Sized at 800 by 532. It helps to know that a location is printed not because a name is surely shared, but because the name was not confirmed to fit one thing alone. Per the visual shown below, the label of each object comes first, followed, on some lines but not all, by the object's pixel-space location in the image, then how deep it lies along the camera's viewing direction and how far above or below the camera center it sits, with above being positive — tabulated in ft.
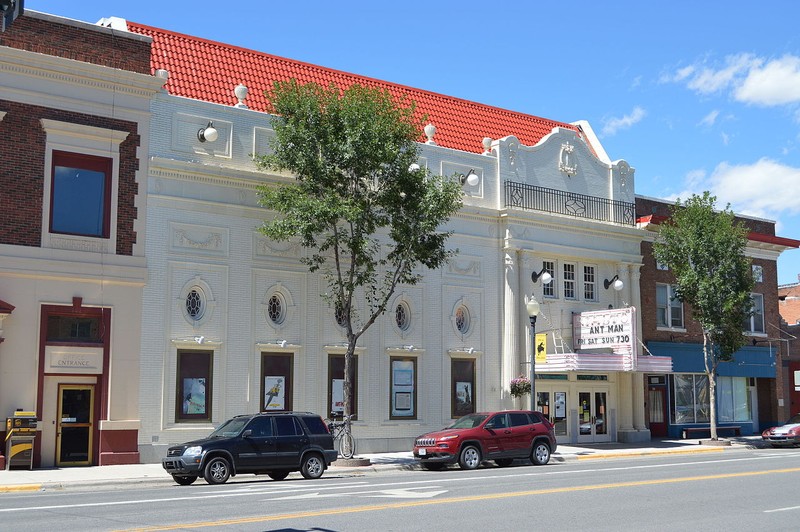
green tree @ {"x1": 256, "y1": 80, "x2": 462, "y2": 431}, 84.28 +18.19
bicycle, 85.46 -5.06
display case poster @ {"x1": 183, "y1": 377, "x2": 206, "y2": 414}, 85.56 -1.11
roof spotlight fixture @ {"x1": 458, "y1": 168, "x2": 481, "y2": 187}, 105.29 +22.84
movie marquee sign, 108.06 +6.28
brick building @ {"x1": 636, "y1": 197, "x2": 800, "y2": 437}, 126.11 +4.35
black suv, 65.72 -4.79
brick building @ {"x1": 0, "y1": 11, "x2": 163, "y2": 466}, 77.56 +12.61
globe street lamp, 98.94 +7.22
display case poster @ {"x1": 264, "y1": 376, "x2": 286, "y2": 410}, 90.79 -0.96
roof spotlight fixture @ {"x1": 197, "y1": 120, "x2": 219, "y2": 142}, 87.86 +23.05
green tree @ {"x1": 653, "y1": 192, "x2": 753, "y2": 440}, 115.55 +14.02
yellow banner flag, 105.50 +3.86
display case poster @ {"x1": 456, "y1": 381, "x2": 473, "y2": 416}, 105.60 -1.61
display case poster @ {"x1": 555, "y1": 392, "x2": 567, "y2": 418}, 113.50 -2.52
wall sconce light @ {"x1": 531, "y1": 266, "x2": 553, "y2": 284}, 104.83 +12.23
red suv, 81.20 -5.02
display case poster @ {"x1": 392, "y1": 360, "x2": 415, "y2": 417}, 100.32 -0.50
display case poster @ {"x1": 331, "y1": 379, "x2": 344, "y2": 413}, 95.35 -1.29
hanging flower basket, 105.81 -0.37
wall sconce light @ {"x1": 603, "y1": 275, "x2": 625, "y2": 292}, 116.67 +12.64
